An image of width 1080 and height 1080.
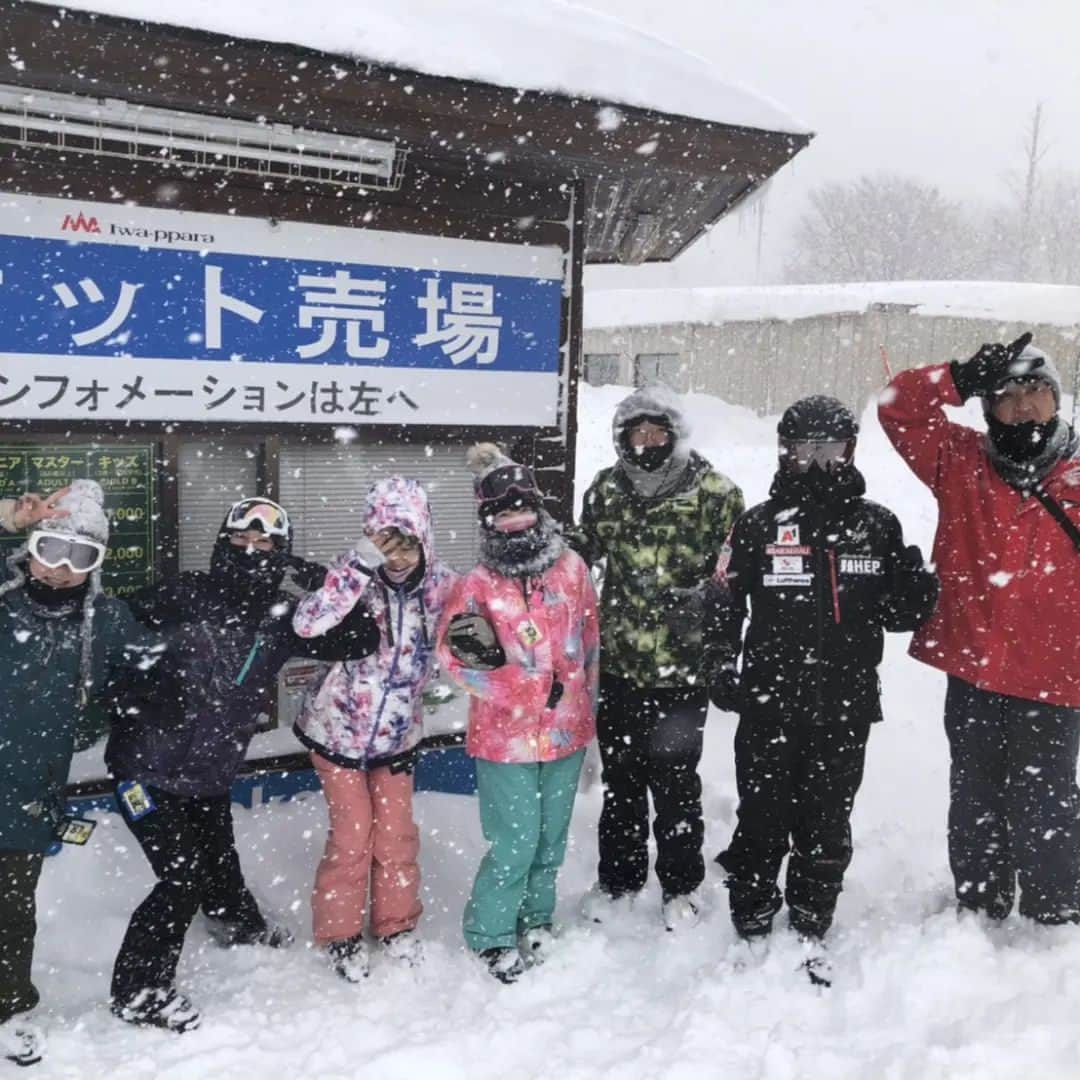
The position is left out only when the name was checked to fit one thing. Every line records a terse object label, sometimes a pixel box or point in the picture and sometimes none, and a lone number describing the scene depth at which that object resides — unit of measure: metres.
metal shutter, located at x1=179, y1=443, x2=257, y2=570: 4.03
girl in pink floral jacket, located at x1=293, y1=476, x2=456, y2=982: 3.27
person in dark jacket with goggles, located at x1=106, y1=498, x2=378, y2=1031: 3.02
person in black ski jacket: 3.23
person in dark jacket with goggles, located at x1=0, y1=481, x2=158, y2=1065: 2.87
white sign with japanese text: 3.59
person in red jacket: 3.20
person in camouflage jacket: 3.56
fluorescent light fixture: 3.38
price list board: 3.74
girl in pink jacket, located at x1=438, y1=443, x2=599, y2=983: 3.31
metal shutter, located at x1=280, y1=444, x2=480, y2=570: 4.23
